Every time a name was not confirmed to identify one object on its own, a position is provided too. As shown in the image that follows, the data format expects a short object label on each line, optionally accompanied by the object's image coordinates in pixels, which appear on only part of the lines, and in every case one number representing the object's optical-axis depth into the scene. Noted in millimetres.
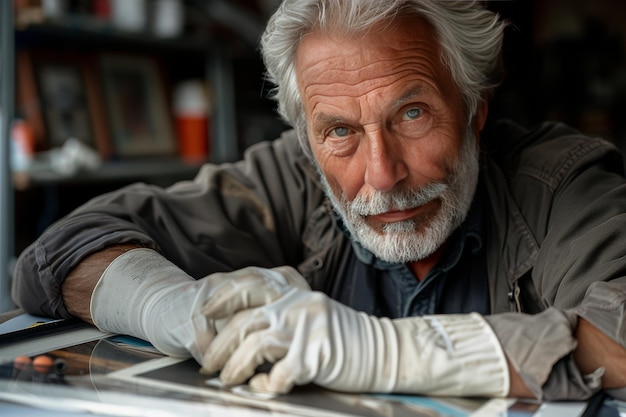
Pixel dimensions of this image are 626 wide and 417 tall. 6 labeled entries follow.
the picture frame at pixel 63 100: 3131
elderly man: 896
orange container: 3883
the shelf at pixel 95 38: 2967
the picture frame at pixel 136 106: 3480
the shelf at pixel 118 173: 2844
